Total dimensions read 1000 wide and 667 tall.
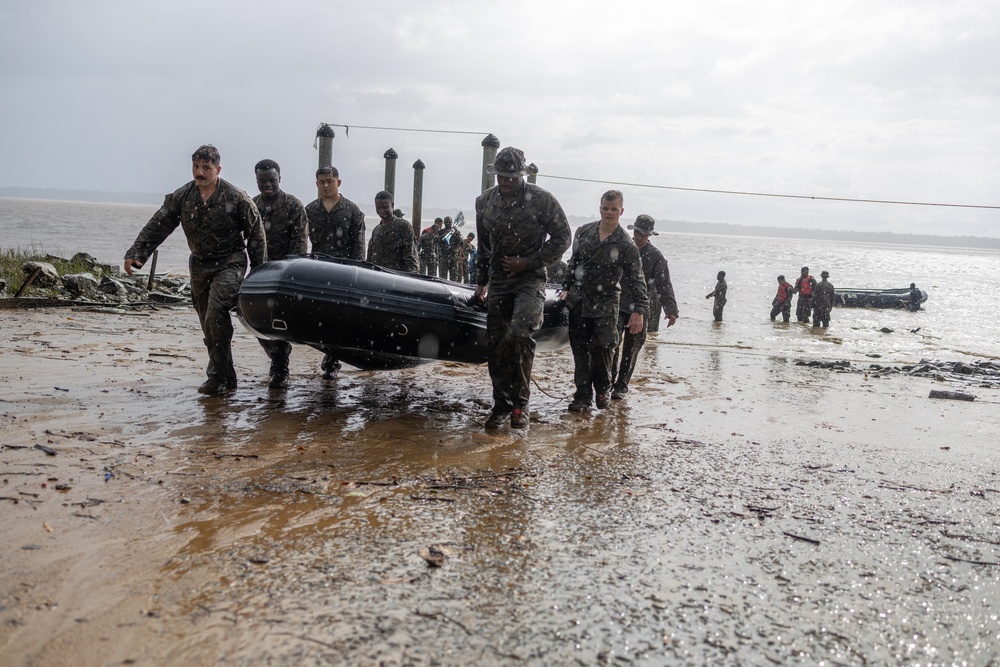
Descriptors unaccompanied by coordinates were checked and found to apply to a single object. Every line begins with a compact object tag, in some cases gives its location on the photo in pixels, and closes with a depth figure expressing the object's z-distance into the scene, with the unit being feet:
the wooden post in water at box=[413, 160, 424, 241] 61.45
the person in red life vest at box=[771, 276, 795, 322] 68.59
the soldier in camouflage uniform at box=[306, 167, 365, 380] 23.38
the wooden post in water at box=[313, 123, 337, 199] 43.88
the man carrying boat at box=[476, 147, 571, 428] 17.43
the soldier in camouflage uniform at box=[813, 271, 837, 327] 64.49
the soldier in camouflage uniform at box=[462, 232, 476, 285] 65.00
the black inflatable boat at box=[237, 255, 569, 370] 17.60
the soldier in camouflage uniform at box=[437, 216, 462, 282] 62.08
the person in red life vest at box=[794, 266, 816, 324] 67.87
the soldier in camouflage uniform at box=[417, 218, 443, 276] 57.16
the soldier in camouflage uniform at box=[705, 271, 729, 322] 63.87
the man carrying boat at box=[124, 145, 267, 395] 19.04
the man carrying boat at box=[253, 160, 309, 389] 21.53
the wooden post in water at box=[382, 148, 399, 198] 57.52
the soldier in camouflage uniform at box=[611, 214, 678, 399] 21.85
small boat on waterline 94.63
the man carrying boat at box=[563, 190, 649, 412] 19.98
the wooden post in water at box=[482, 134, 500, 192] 45.96
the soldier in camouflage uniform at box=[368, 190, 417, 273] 25.80
